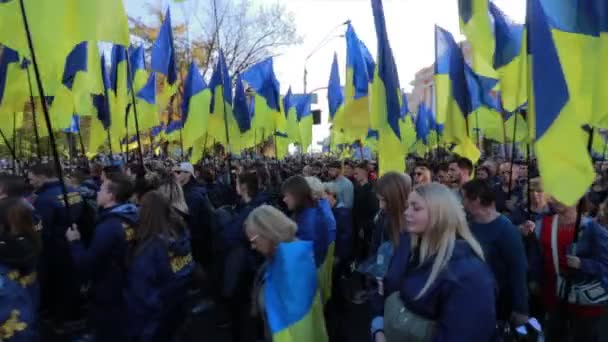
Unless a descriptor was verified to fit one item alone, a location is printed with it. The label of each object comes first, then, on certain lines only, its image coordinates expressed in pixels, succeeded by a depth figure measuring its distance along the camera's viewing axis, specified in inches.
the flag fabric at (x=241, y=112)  417.4
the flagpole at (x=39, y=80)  142.1
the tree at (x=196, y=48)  1056.2
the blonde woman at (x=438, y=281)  94.3
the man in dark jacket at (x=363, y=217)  317.1
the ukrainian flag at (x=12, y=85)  283.3
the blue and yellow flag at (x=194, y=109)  352.8
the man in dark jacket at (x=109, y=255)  154.3
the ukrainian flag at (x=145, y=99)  378.6
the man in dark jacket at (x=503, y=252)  147.8
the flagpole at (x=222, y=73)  288.4
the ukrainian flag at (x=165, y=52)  338.3
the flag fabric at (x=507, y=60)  242.4
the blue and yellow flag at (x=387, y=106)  210.7
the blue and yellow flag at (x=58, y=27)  151.4
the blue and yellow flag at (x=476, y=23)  202.2
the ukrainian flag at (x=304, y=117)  613.6
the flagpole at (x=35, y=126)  211.7
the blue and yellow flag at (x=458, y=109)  228.8
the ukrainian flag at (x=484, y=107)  341.9
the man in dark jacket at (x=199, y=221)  254.7
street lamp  926.1
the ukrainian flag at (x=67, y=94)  261.4
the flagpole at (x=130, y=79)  245.4
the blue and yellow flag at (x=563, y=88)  114.9
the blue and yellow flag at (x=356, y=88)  310.9
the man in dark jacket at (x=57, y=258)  182.7
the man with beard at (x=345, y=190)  315.3
